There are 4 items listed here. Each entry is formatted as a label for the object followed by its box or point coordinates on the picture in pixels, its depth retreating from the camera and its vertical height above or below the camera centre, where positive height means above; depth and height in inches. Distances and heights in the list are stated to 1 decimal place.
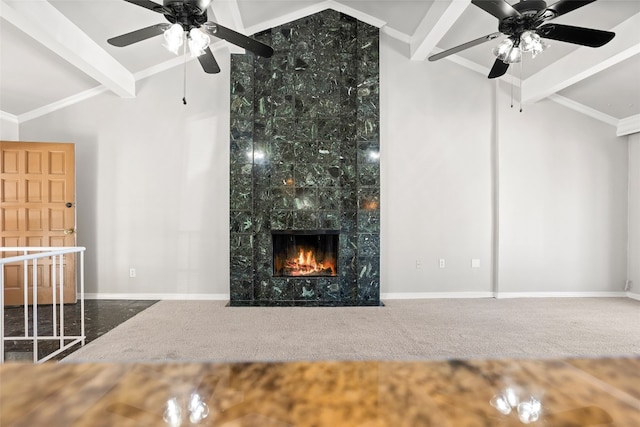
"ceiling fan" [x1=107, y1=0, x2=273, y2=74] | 84.5 +50.0
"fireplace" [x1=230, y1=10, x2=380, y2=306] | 176.9 +32.7
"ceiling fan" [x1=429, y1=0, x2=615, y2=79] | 85.9 +50.5
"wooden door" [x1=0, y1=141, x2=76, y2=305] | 167.9 +2.9
